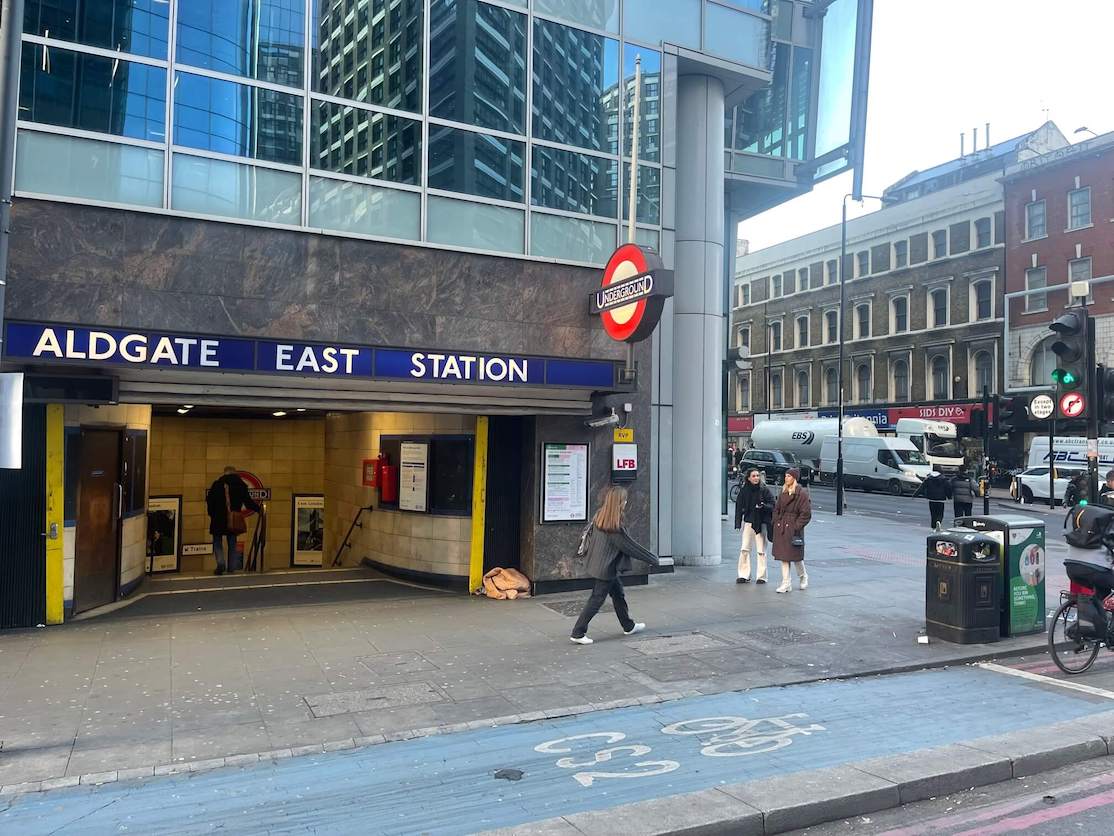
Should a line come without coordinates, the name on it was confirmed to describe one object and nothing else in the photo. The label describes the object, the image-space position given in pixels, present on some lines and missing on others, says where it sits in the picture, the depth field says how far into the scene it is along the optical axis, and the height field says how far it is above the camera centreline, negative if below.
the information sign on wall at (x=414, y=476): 11.69 -0.53
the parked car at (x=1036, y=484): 32.06 -1.43
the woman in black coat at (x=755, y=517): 12.43 -1.10
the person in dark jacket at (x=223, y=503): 12.97 -1.05
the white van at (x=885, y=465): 35.12 -0.84
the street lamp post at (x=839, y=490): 24.44 -1.32
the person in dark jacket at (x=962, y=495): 18.80 -1.08
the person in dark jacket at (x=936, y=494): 19.84 -1.12
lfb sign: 11.84 -0.29
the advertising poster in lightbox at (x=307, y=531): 14.80 -1.67
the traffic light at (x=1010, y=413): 12.55 +0.53
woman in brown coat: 11.62 -1.09
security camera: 11.47 +0.28
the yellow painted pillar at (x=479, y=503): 11.27 -0.86
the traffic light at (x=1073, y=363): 9.96 +1.04
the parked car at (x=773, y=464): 38.34 -0.94
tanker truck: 38.34 +0.53
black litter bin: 8.64 -1.48
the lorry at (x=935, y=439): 37.38 +0.34
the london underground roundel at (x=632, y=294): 9.46 +1.77
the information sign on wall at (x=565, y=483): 11.30 -0.58
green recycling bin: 8.86 -1.27
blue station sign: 8.26 +0.88
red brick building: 37.34 +9.56
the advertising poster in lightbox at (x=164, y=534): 13.08 -1.57
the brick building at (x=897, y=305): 43.09 +8.24
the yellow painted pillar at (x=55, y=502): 8.77 -0.73
